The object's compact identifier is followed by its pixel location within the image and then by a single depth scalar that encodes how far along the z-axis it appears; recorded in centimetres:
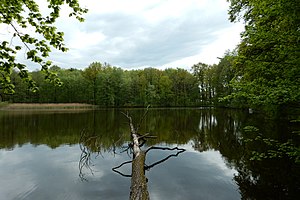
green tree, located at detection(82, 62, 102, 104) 6500
